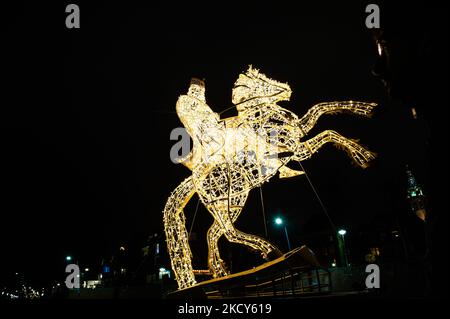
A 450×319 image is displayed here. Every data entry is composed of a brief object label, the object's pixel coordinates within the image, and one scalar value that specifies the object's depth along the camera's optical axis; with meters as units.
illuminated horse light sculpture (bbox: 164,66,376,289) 8.39
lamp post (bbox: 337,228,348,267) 15.85
